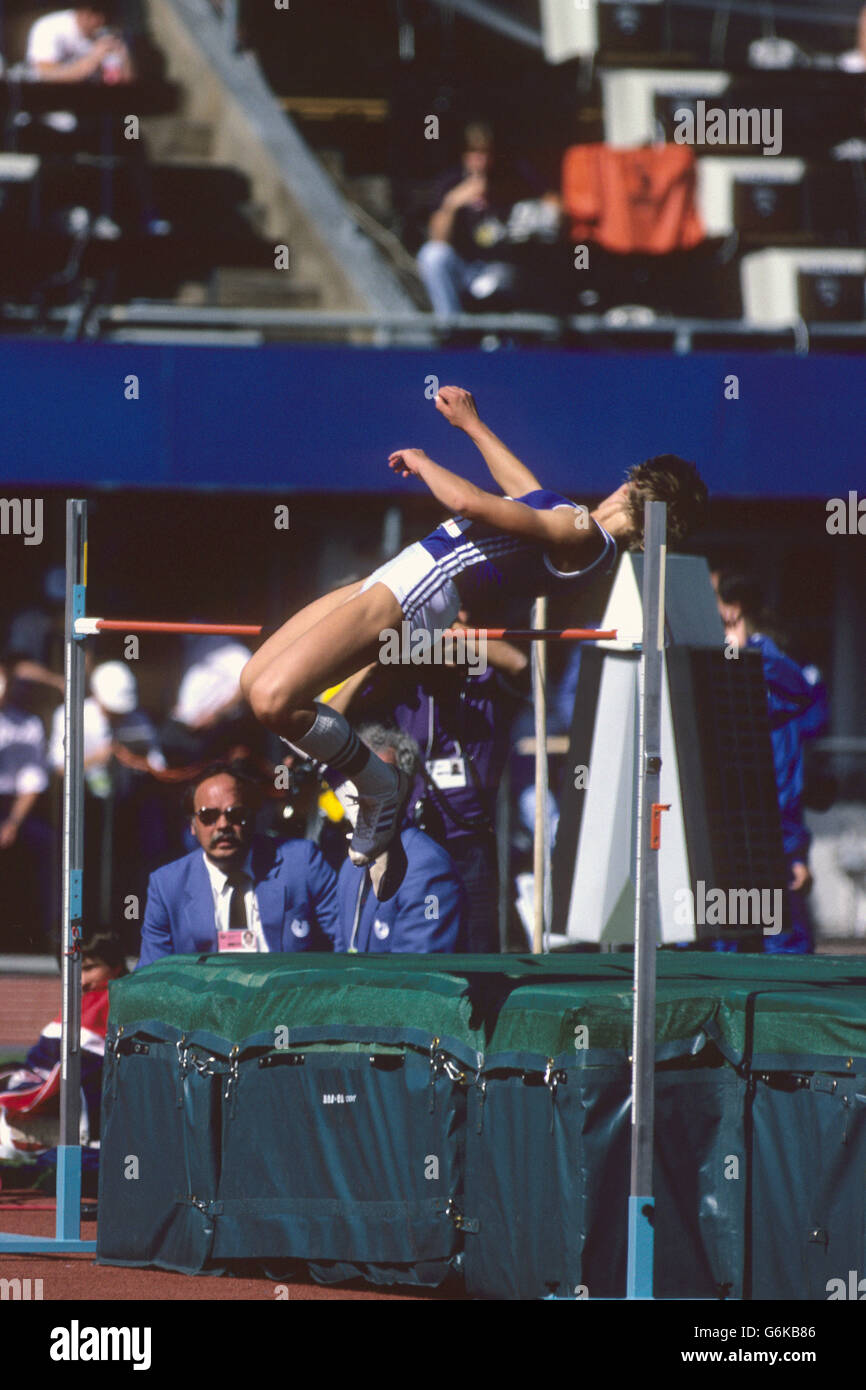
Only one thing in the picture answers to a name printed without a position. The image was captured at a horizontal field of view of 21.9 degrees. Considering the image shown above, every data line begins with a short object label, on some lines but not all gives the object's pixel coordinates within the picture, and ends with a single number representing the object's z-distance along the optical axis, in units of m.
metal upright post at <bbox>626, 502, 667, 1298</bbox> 6.55
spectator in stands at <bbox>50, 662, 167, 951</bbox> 14.05
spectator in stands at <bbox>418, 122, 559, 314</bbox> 16.33
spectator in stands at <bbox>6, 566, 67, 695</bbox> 15.88
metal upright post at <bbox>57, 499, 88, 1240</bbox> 7.83
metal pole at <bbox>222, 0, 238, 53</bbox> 18.89
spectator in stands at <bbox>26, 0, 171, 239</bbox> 17.66
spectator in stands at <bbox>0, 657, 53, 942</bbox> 14.11
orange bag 17.09
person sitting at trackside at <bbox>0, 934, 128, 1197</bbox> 9.49
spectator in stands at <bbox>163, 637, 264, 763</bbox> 13.49
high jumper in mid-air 7.50
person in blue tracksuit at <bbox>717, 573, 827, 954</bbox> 10.32
